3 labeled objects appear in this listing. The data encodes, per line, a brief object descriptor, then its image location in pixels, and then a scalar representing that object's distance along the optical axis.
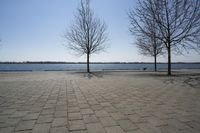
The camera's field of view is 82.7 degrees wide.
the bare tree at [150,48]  18.42
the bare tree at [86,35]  16.54
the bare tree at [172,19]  10.50
